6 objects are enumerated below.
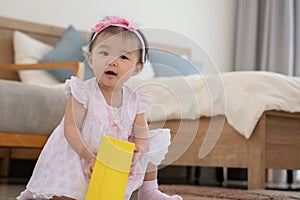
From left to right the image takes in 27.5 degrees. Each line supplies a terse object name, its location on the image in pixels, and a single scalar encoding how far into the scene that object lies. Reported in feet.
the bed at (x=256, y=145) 8.27
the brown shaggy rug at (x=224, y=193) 6.71
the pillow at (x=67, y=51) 11.23
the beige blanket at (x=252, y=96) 8.30
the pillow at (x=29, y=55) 11.05
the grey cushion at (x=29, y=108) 7.97
